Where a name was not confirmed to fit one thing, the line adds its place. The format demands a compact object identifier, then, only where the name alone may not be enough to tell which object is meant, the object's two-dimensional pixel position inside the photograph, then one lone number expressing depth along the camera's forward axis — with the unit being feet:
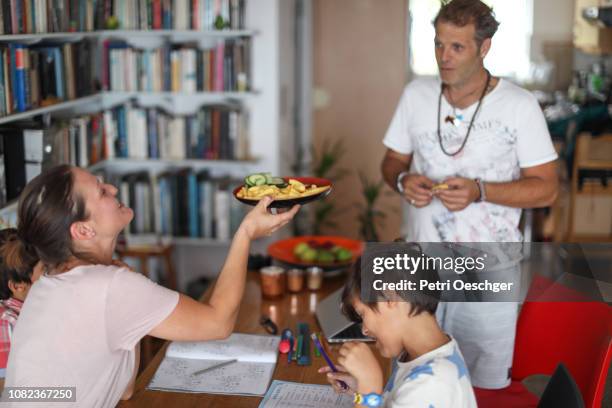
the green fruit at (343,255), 8.27
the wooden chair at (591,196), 16.22
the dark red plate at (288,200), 5.52
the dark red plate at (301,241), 8.08
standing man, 6.71
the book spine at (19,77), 9.30
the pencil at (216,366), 5.92
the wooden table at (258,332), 5.43
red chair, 6.22
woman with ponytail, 4.75
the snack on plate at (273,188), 5.67
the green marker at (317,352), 6.27
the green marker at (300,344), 6.20
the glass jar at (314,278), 7.77
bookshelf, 12.63
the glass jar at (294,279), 7.74
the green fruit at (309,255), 8.21
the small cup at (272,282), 7.59
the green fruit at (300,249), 8.38
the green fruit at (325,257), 8.20
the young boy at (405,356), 4.53
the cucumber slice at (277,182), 5.95
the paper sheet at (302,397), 5.39
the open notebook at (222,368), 5.67
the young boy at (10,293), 6.00
